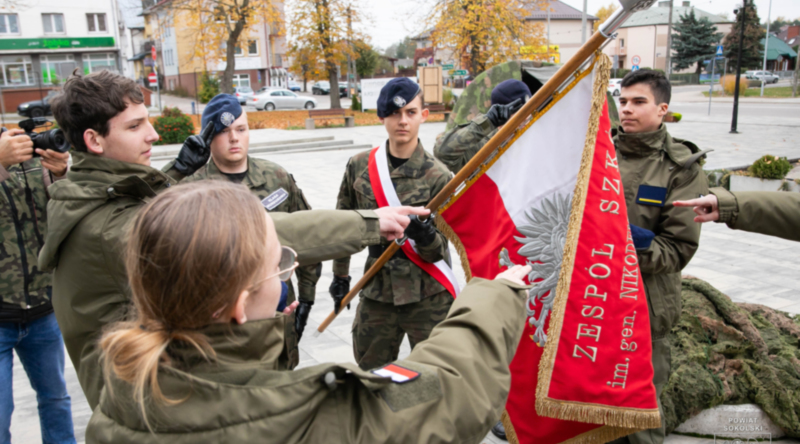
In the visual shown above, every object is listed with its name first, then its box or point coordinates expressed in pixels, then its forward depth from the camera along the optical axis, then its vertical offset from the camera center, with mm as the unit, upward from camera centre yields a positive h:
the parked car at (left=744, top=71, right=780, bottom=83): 51406 +631
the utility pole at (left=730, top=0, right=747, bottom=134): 16912 +250
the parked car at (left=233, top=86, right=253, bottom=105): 40188 +125
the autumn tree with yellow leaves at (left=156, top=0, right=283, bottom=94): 27625 +3752
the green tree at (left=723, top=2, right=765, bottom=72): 54344 +3931
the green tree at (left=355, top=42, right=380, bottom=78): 58969 +2965
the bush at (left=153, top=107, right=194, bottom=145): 17812 -970
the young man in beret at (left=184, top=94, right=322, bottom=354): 3383 -462
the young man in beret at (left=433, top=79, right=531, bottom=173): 3375 -248
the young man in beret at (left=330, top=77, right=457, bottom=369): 3219 -933
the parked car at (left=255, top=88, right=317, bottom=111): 38781 -456
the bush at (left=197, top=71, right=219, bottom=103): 36844 +492
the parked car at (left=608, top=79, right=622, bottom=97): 37625 -62
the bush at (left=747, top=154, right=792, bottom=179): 9055 -1335
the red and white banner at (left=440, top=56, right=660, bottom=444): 2447 -808
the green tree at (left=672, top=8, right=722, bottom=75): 60844 +4661
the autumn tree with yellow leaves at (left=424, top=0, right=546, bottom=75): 25422 +2661
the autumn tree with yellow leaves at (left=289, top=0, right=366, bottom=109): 32344 +3534
